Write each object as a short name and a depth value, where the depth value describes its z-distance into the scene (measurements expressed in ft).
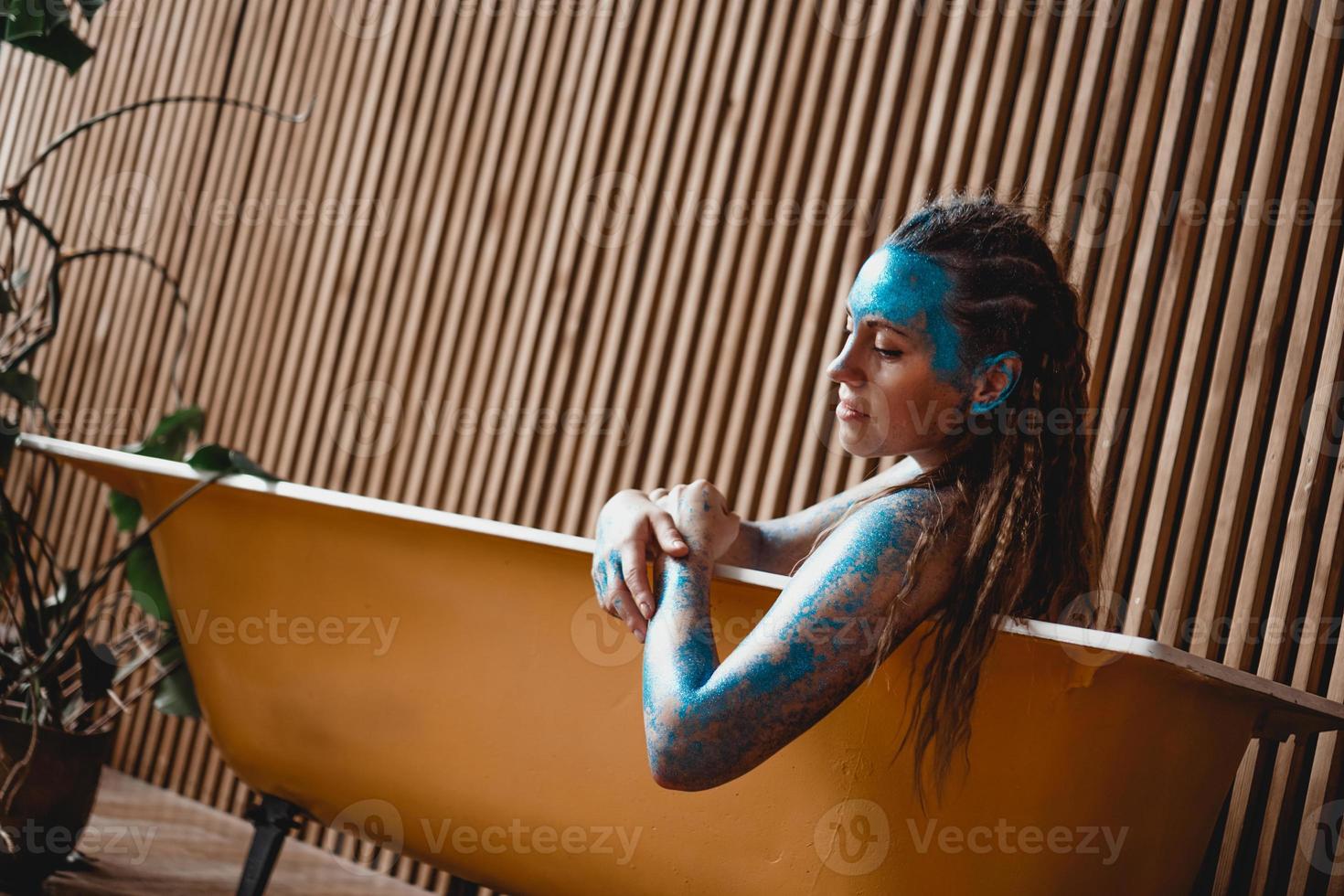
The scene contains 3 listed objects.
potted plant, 6.66
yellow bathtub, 4.27
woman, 3.78
